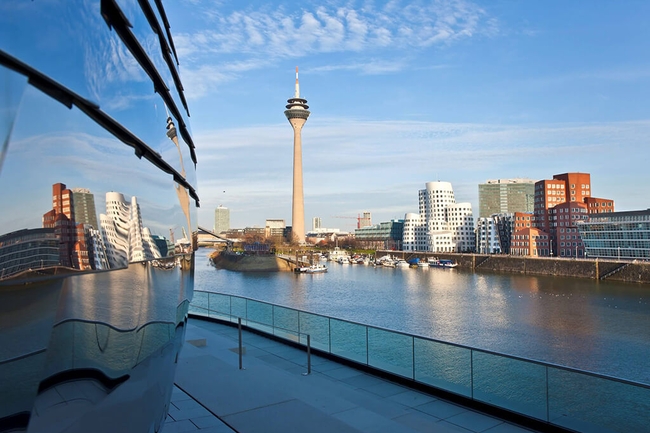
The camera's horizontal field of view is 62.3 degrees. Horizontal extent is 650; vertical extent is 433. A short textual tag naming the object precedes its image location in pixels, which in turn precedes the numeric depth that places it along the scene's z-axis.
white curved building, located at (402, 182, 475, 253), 118.00
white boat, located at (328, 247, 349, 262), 113.75
